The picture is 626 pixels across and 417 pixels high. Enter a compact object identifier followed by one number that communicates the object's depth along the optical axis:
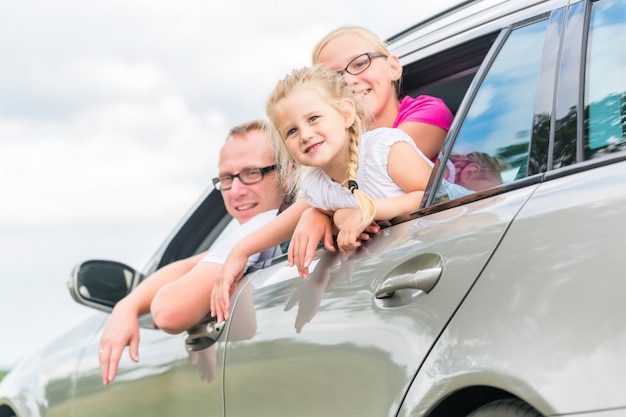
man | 3.53
